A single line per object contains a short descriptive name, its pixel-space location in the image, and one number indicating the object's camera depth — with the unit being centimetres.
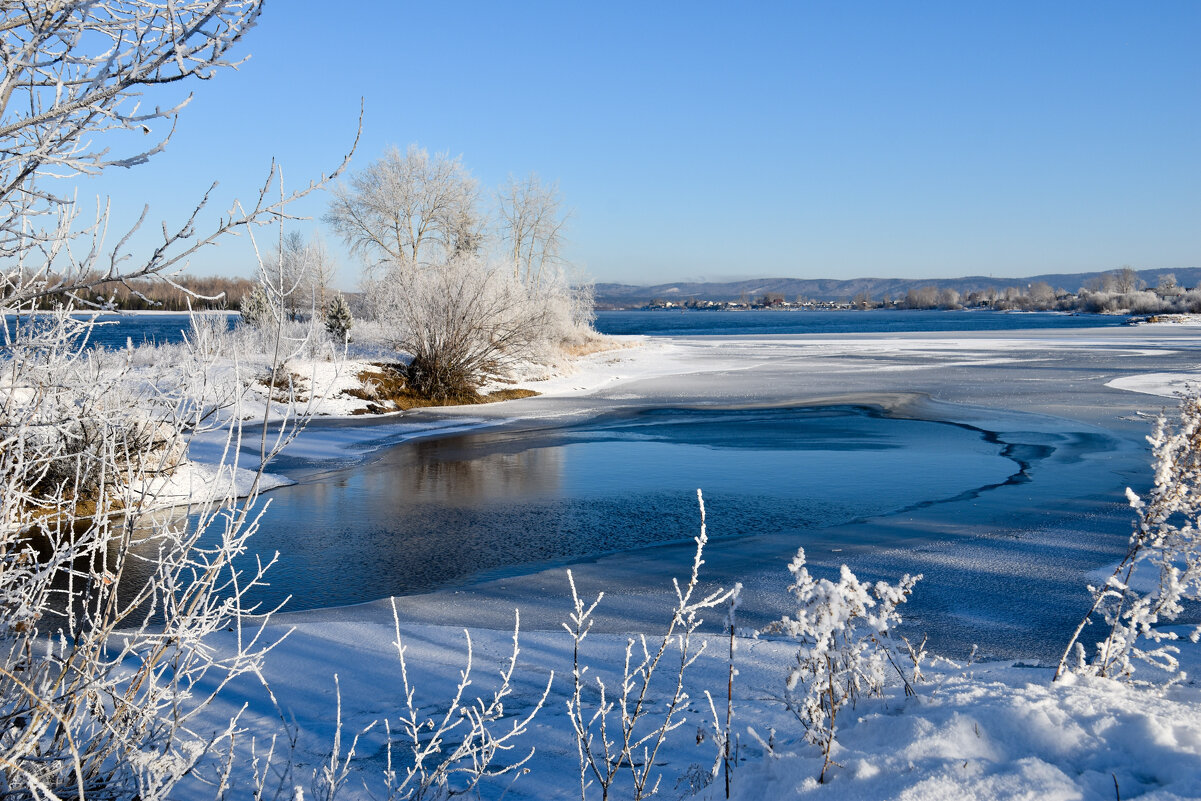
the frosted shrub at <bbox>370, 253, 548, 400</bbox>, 2253
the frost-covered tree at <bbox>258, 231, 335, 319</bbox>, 4241
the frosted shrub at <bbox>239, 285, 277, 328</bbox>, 3372
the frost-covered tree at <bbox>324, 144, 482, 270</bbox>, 4409
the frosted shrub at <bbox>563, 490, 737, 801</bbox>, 366
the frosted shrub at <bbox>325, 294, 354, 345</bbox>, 3481
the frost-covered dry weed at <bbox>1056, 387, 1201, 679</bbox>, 359
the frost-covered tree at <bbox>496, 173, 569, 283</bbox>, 5138
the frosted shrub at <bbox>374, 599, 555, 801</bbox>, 374
